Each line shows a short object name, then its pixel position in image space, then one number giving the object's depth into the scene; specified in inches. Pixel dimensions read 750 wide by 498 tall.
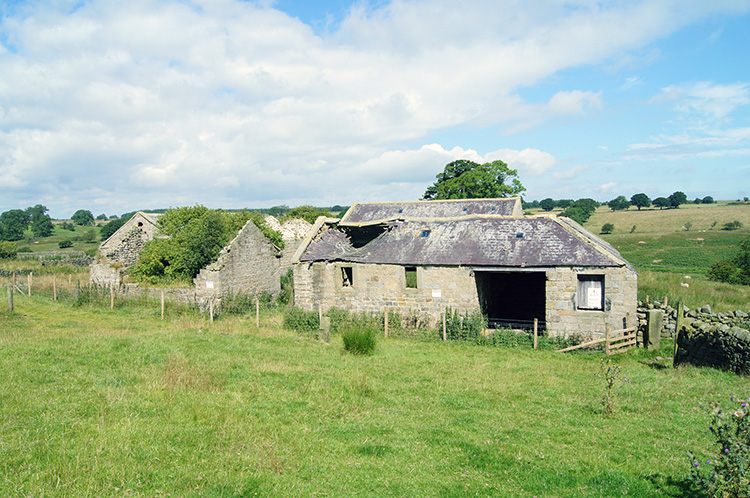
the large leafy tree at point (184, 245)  964.0
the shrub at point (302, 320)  677.9
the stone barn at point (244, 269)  838.5
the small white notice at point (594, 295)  634.5
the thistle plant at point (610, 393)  343.0
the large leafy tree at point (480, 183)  1796.3
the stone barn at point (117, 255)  1050.1
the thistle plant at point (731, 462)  199.2
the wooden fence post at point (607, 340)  575.5
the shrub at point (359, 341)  534.3
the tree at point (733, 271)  1248.2
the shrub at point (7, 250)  1784.4
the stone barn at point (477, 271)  634.8
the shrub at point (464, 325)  646.5
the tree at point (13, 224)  3619.1
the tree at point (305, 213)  1667.6
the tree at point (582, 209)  3506.4
